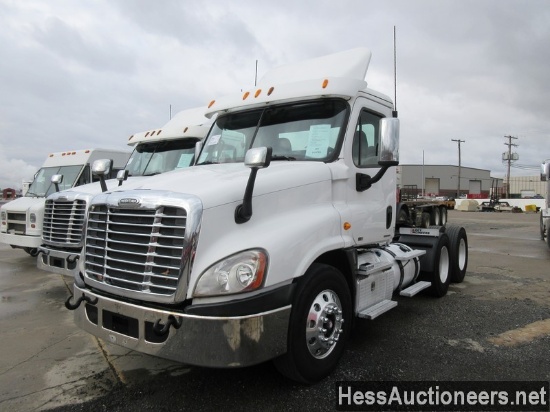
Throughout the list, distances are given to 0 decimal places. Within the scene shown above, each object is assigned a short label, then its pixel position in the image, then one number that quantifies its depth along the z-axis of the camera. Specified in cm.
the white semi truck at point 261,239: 280
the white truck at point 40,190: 855
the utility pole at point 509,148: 6712
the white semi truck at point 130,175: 659
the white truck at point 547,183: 985
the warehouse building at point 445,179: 8581
